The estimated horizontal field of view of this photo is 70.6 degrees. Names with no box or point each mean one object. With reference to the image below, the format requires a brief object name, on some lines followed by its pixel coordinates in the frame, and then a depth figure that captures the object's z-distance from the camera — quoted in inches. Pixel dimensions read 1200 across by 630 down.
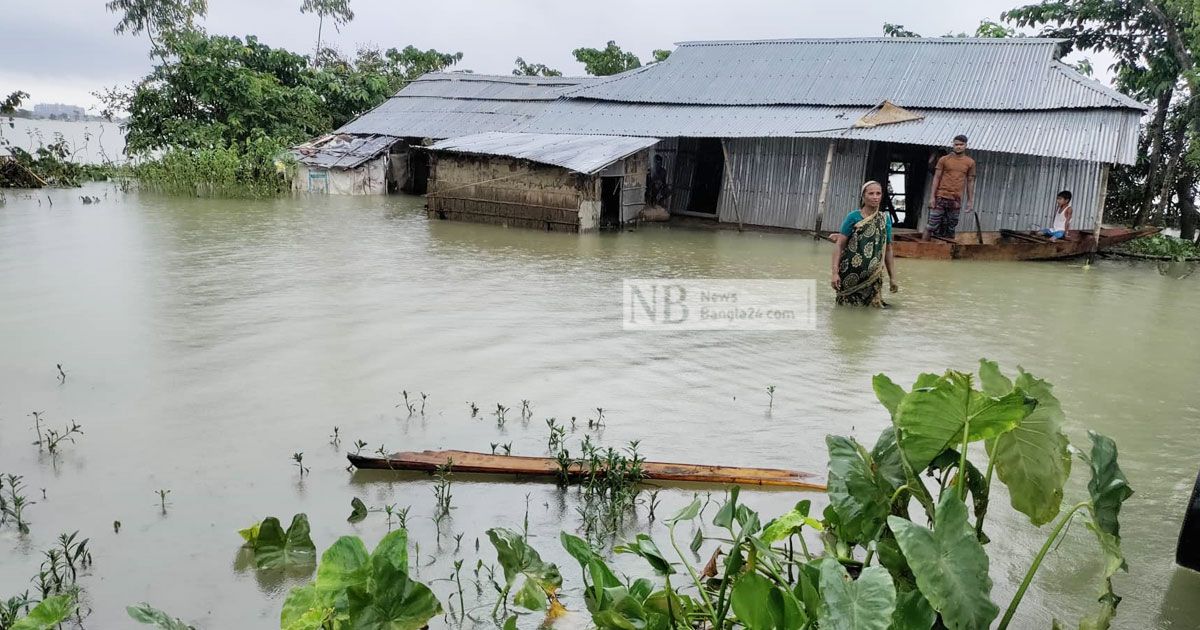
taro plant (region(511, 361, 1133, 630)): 87.7
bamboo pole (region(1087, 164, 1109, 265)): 462.9
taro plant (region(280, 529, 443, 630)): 95.5
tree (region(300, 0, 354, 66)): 1075.9
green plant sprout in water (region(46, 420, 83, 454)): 169.8
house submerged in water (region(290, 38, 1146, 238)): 488.7
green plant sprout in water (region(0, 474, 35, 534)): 140.9
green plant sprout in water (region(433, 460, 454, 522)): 148.7
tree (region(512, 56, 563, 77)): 1067.9
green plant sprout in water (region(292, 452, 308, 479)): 162.9
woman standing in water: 289.6
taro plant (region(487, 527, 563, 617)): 114.3
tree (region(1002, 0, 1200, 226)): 533.3
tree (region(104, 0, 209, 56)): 848.9
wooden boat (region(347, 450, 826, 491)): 160.7
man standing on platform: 466.6
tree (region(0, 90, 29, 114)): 645.9
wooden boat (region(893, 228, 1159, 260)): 448.1
